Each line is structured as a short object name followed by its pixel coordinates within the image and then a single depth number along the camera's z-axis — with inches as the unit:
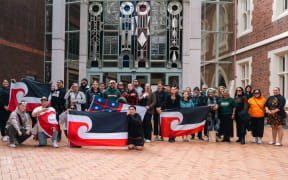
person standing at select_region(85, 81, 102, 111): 397.7
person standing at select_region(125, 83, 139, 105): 402.3
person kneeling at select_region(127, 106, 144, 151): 338.6
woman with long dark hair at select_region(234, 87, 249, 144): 406.6
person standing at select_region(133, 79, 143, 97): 420.2
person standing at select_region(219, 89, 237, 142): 411.8
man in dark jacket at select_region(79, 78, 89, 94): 411.3
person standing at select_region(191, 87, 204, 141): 432.5
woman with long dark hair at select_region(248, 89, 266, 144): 406.9
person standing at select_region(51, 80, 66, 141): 395.2
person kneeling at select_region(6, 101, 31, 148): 339.9
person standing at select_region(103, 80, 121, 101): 391.2
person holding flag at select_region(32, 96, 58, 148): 350.6
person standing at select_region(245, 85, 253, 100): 439.2
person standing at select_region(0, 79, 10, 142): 390.3
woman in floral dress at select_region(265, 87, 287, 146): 393.7
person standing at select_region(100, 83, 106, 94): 422.6
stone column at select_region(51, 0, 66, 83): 779.4
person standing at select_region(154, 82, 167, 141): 409.1
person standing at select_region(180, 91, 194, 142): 421.1
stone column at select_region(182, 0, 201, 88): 754.8
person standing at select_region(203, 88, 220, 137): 421.1
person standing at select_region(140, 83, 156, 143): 396.8
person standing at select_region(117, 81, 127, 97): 413.1
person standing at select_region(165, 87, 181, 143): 415.8
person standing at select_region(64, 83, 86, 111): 378.0
